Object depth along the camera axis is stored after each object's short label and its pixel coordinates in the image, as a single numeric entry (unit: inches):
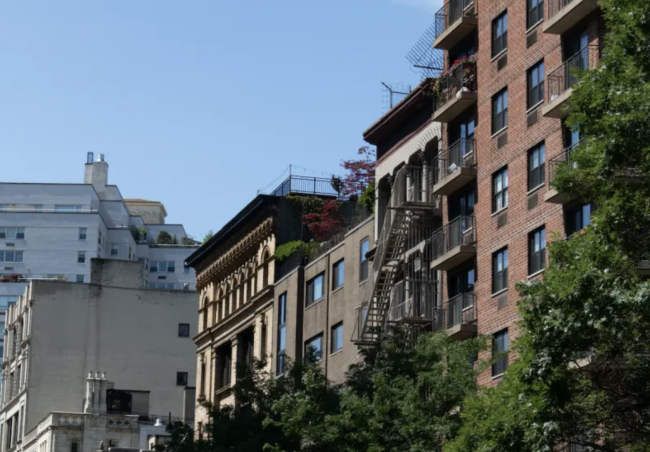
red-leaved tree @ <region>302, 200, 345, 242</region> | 3031.5
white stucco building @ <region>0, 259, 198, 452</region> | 4628.4
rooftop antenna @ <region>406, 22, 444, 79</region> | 2445.9
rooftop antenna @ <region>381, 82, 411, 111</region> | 2603.3
